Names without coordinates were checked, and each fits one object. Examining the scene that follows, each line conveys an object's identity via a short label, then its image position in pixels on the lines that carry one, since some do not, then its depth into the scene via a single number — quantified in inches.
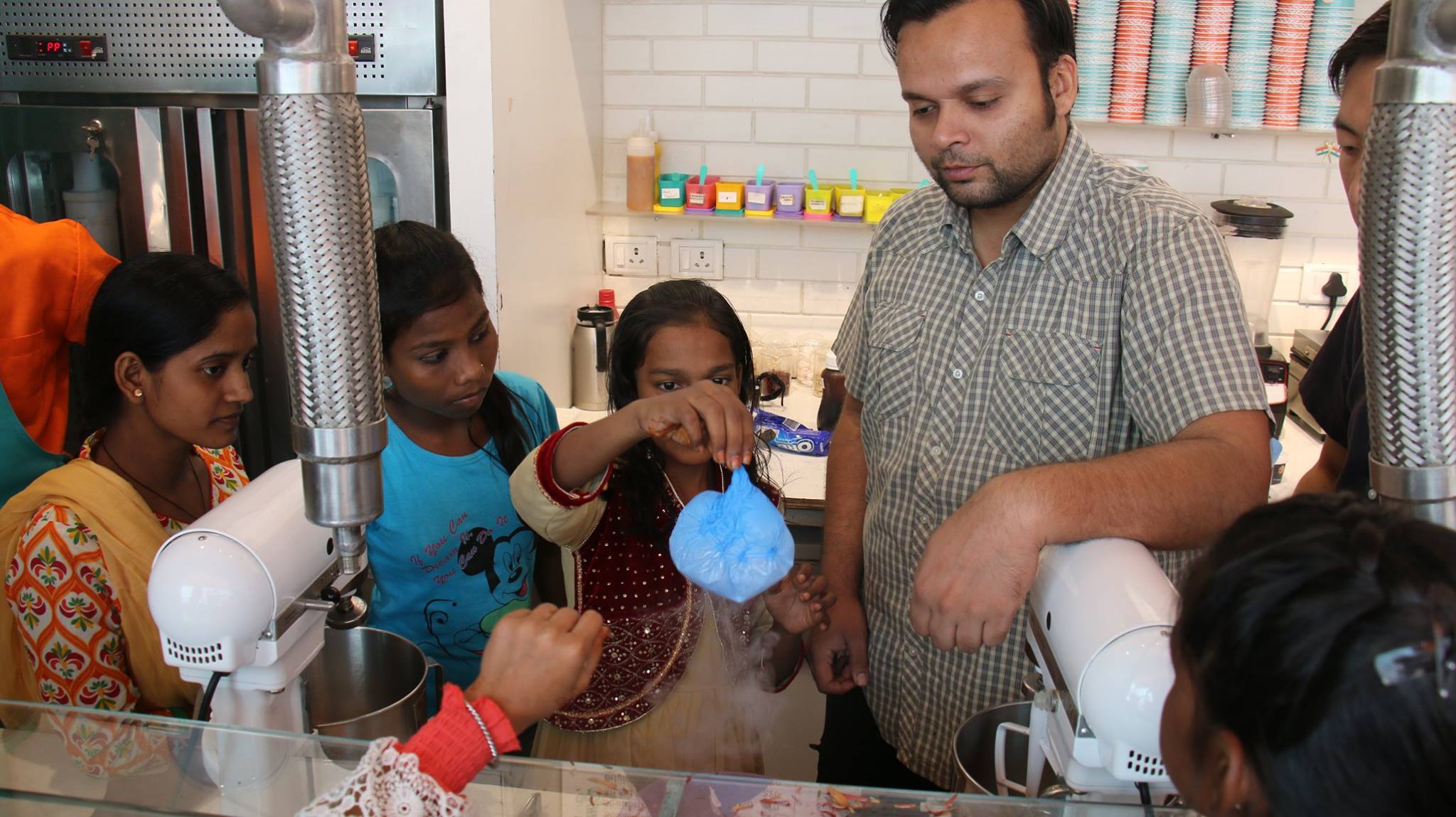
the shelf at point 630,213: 138.4
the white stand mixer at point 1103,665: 35.3
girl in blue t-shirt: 70.8
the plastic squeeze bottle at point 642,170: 137.1
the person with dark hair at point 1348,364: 59.8
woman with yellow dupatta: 57.8
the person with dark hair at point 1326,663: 24.9
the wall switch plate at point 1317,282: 135.3
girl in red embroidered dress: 62.1
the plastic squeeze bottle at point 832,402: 120.6
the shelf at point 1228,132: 129.5
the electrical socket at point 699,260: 143.6
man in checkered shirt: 49.7
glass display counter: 39.7
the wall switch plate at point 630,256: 144.6
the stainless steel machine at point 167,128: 107.4
